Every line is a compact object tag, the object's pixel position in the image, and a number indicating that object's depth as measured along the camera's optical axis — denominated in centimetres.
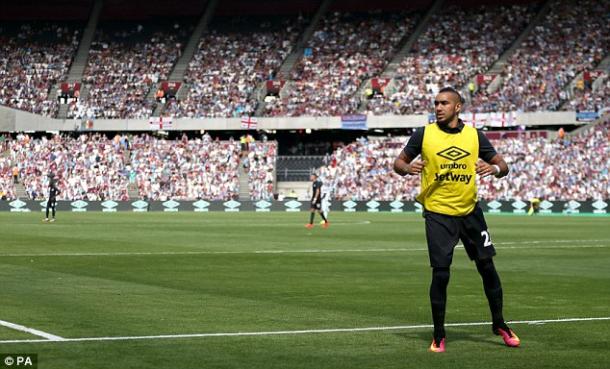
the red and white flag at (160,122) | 8362
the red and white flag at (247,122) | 8188
